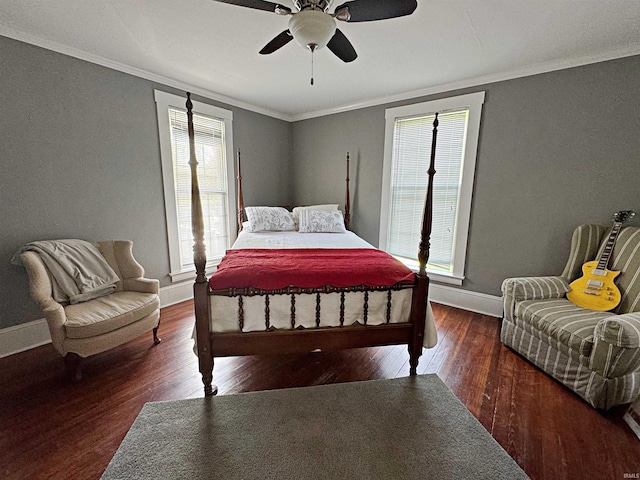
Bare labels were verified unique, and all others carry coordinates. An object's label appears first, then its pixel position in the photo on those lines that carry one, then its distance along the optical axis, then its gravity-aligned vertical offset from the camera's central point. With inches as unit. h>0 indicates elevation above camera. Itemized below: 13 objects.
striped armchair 63.5 -35.2
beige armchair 72.6 -36.4
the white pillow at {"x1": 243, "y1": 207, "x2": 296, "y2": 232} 133.2 -15.0
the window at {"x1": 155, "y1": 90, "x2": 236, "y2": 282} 118.7 +5.2
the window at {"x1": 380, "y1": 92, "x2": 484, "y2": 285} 118.4 +5.8
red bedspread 65.1 -20.1
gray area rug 51.2 -51.9
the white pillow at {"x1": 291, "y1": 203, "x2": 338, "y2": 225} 145.8 -10.1
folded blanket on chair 81.4 -25.6
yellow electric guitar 80.8 -27.1
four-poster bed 64.9 -28.5
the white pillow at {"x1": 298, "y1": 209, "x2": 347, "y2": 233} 133.9 -15.6
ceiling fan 53.2 +35.2
